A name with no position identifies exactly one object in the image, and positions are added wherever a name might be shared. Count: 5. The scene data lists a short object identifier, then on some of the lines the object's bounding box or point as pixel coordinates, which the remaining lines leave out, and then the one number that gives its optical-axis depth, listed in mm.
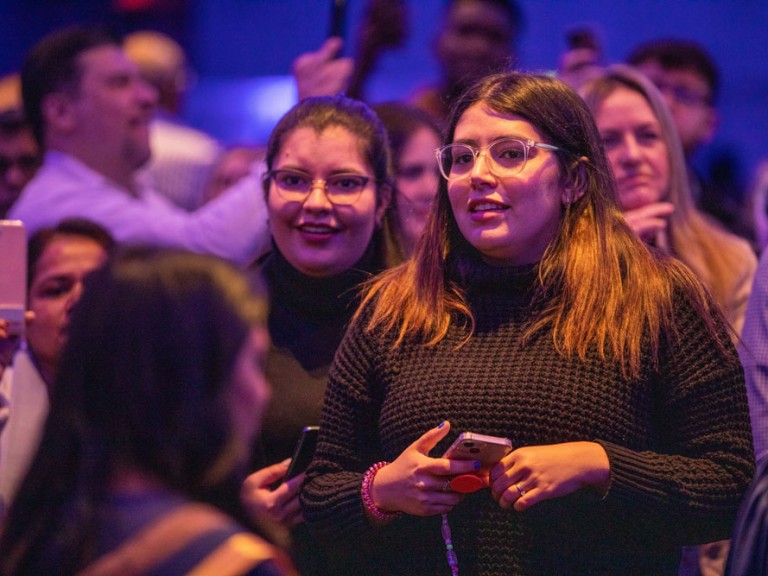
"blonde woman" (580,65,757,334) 6312
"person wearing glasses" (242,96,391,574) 5496
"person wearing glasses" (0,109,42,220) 8586
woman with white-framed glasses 4375
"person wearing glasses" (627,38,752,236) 8016
